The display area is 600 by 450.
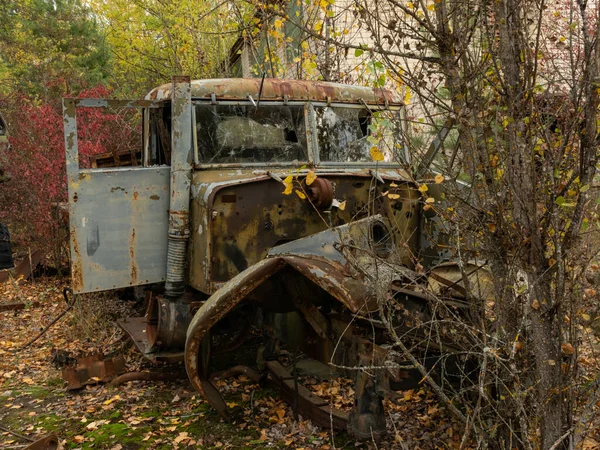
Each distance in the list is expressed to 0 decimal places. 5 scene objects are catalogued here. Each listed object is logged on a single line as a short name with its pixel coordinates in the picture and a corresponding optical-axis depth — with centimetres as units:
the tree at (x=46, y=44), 2058
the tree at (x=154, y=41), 1352
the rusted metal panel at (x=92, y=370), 508
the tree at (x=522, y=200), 259
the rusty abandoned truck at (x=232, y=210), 423
